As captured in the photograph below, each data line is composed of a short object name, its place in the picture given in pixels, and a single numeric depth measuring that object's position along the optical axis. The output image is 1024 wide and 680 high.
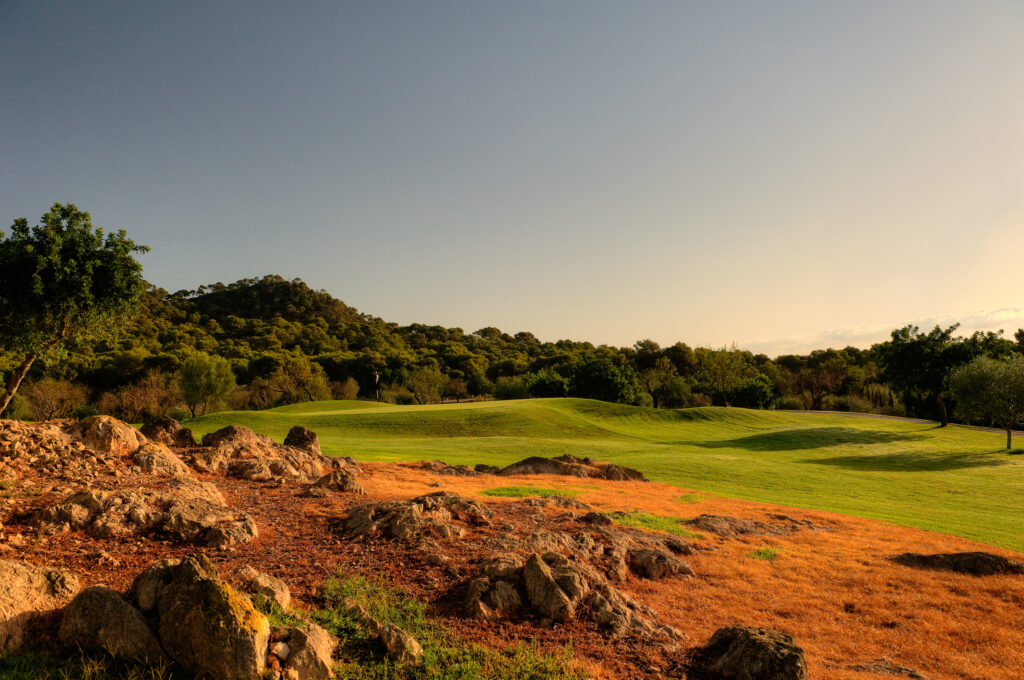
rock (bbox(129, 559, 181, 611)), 5.68
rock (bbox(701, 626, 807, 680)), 6.22
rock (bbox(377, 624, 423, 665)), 5.80
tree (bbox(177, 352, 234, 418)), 52.28
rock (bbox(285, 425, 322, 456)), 20.73
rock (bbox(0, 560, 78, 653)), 5.26
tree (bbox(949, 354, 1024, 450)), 39.34
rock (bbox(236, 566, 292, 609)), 6.50
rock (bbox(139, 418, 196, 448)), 16.61
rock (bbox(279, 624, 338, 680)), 5.30
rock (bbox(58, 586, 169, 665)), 5.29
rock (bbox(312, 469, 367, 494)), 13.76
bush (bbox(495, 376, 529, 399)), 77.88
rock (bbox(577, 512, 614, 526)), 13.02
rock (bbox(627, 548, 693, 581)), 10.39
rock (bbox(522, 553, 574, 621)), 7.48
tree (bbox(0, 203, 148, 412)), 19.97
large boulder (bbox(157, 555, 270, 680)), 5.06
